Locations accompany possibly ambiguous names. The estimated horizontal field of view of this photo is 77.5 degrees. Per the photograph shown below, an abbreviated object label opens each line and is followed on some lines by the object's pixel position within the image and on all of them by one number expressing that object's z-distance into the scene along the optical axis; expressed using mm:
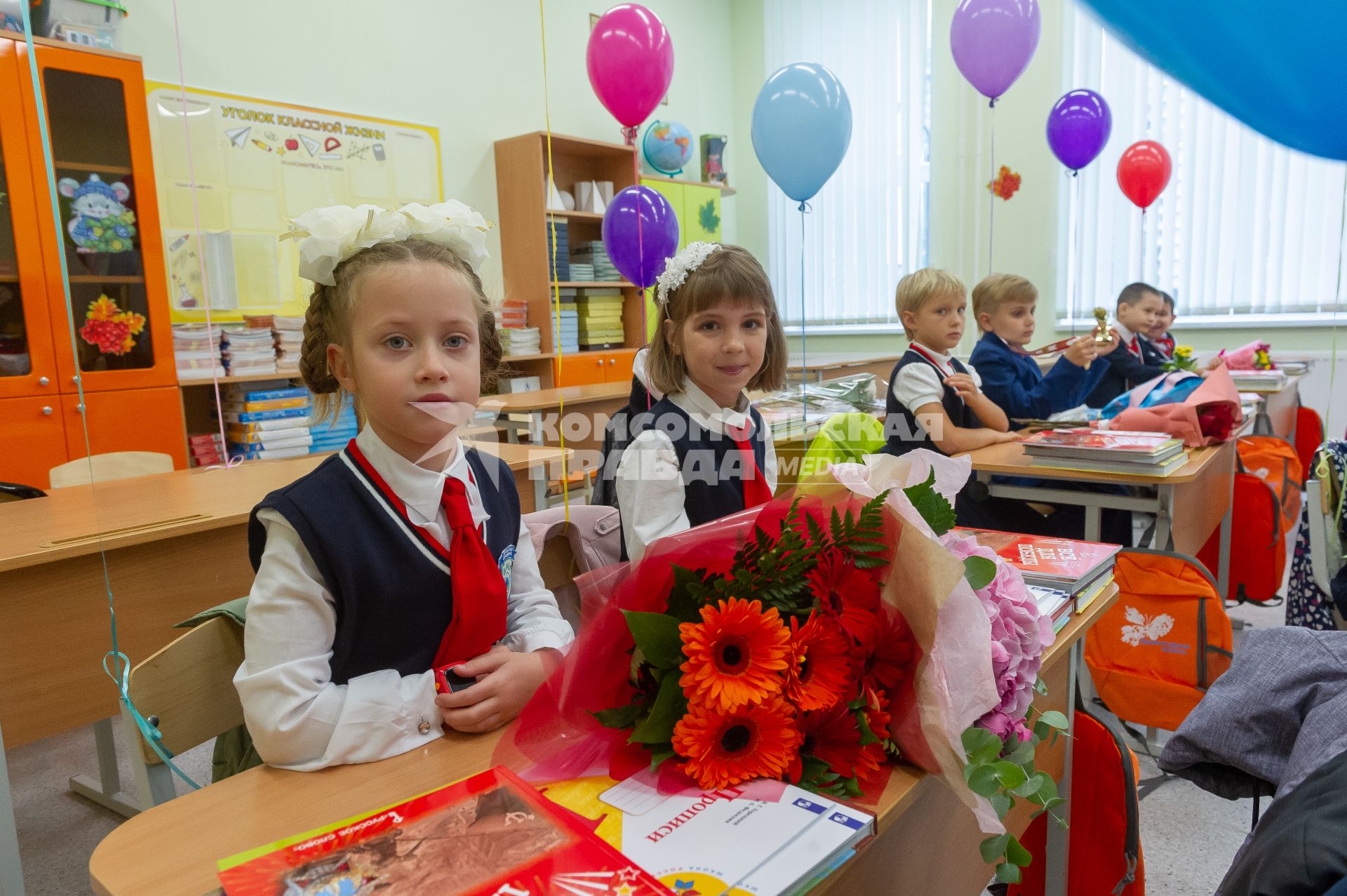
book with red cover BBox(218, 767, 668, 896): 500
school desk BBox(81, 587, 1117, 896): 575
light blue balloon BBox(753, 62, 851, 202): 2492
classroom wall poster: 3396
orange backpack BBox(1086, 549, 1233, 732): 1873
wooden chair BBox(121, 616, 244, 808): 835
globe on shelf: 5289
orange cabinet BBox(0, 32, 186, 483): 2877
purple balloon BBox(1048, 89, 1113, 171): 4305
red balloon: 4539
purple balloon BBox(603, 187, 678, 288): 2967
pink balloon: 2303
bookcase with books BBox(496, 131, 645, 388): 4602
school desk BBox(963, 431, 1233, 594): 2092
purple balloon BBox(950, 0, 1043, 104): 3254
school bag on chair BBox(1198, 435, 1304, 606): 2785
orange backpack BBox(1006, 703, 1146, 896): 1153
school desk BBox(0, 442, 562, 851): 1447
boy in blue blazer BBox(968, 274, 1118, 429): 2852
